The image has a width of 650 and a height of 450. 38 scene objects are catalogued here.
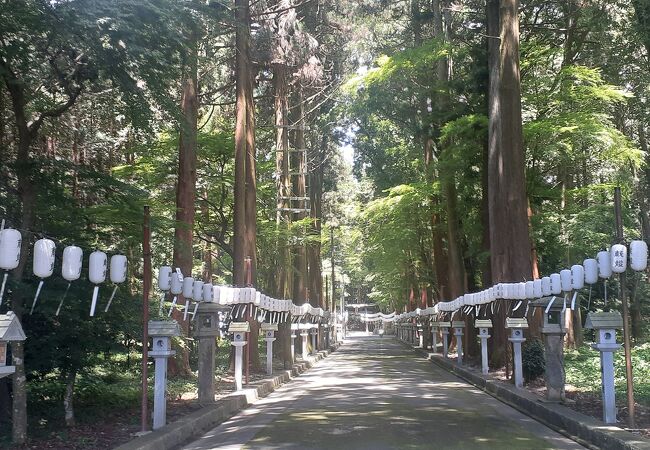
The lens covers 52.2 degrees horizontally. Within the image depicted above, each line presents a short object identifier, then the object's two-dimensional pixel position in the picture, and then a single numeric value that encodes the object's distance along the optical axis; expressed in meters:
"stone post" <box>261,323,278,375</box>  19.13
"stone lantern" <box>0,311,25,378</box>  6.67
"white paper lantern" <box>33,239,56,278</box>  7.49
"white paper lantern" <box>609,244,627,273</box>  9.07
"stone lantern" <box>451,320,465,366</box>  23.20
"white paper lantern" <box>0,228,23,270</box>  6.90
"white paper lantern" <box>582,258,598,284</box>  9.84
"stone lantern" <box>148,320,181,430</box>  9.98
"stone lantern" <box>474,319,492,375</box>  18.14
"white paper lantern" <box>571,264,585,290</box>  10.34
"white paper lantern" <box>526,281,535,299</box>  13.34
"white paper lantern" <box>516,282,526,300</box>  14.20
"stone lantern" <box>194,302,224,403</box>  12.93
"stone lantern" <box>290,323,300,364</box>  24.27
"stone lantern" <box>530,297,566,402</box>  11.90
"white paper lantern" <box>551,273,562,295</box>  11.30
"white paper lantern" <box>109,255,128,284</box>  8.96
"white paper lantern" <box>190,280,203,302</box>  12.08
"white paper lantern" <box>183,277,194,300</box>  11.68
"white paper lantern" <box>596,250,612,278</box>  9.36
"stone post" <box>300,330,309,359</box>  28.37
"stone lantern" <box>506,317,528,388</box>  14.37
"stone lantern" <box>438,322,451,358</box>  26.58
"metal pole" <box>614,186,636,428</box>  9.13
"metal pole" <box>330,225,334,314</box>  47.42
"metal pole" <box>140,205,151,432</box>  9.52
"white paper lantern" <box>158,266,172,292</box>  10.81
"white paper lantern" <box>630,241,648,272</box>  8.95
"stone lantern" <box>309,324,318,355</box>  33.16
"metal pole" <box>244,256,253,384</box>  17.22
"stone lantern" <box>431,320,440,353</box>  32.53
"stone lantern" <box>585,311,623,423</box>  9.53
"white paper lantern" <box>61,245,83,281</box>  7.87
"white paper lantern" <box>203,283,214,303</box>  12.86
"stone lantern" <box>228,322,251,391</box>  15.52
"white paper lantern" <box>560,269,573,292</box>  10.77
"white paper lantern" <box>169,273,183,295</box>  11.22
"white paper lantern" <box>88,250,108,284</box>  8.41
